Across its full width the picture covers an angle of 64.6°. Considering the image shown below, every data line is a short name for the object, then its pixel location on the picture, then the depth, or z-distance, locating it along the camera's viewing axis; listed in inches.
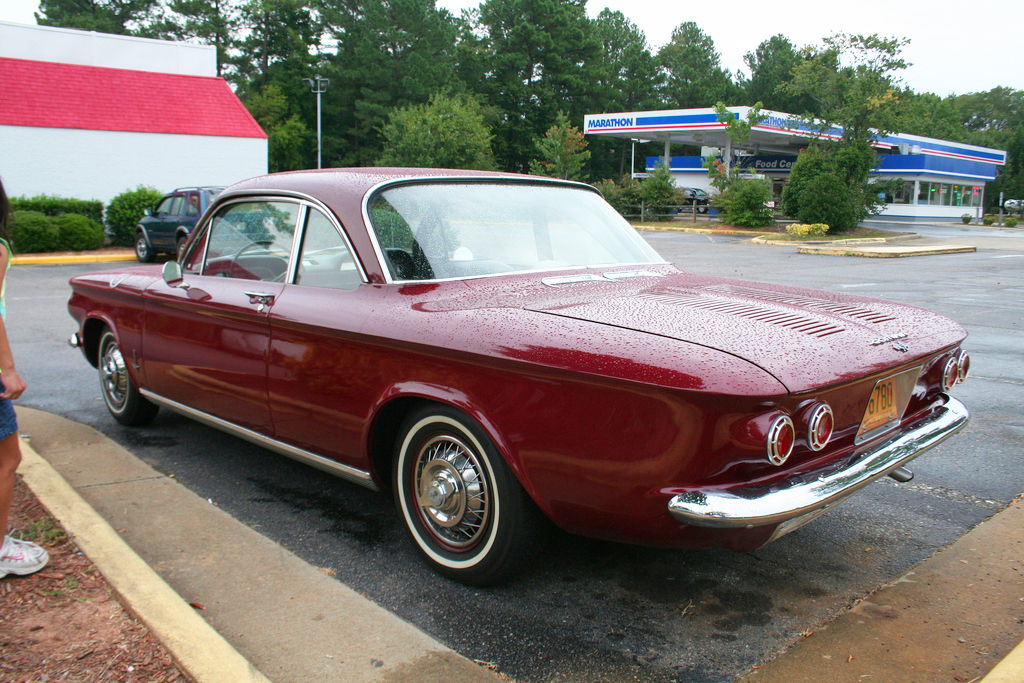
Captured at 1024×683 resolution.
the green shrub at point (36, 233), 741.3
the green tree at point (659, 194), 1485.0
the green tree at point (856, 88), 1282.0
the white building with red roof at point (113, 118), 906.7
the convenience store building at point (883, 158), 1731.1
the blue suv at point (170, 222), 653.3
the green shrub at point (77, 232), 775.7
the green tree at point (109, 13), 2345.0
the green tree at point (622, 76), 3110.2
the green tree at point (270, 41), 2447.1
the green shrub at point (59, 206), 810.8
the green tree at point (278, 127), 2199.8
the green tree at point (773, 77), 3395.4
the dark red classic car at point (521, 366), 94.4
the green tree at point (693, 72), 3521.2
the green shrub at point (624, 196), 1518.2
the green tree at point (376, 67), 2322.8
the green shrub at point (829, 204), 1153.4
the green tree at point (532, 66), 2667.3
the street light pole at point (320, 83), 1531.7
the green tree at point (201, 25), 2381.9
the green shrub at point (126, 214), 847.1
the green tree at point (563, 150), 1694.1
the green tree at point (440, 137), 1578.5
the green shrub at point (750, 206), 1250.0
